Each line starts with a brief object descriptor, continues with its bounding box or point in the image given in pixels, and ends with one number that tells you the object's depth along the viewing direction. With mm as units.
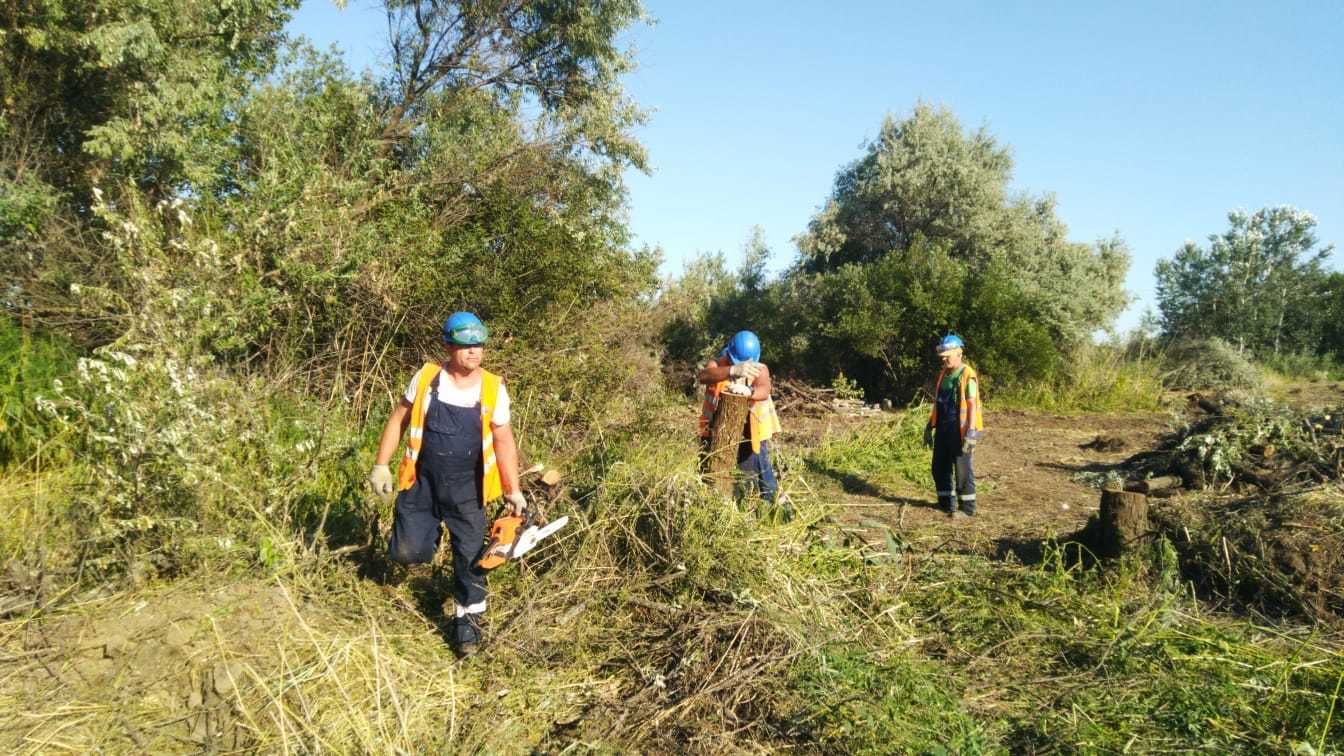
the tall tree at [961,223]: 17281
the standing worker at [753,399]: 5539
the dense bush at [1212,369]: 18062
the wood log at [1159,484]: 7332
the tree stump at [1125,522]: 5000
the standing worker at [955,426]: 6668
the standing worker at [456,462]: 3928
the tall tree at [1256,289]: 25938
